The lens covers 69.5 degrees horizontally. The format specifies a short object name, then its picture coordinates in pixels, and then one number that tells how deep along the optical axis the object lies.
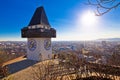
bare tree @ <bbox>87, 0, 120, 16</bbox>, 5.28
